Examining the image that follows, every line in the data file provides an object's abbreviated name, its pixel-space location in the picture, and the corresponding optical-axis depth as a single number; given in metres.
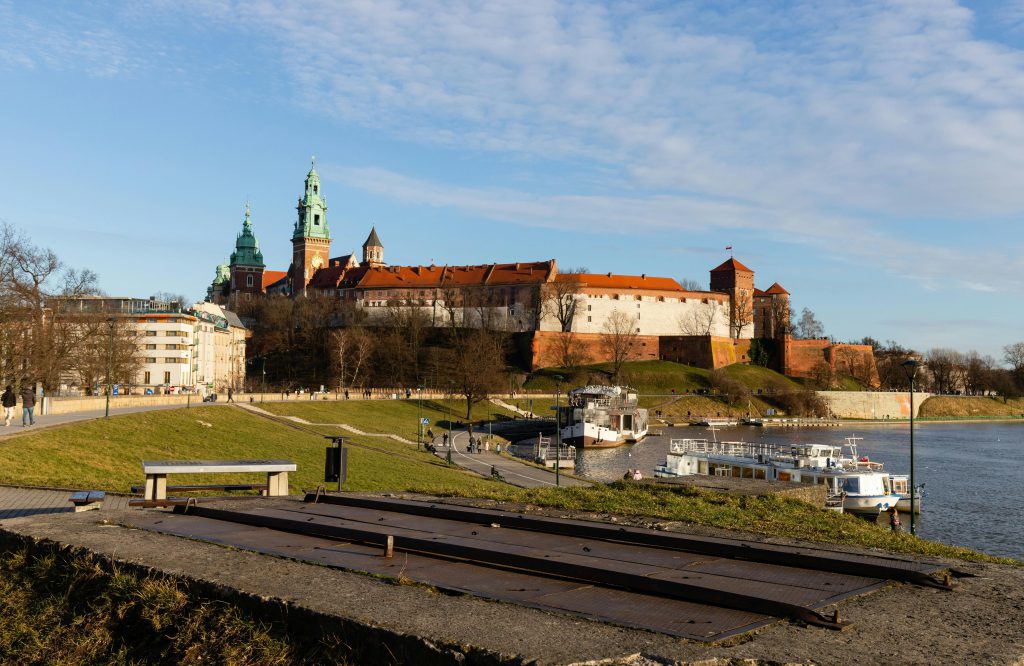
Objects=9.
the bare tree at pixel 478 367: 87.50
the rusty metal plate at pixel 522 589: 7.11
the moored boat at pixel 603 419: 78.00
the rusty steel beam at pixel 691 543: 8.91
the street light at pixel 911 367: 24.22
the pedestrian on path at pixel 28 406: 33.38
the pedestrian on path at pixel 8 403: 34.25
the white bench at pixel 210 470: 15.62
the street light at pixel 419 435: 55.56
